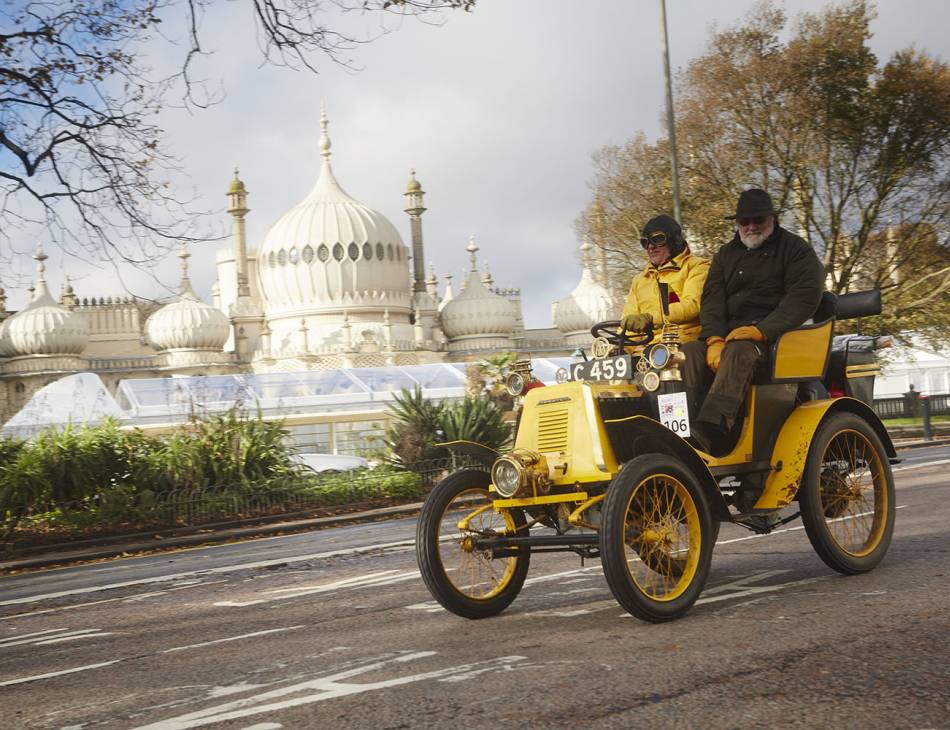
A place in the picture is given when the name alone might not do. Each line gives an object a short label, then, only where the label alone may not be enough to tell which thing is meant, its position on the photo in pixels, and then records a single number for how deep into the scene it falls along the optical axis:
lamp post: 24.00
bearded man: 6.36
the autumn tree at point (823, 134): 30.67
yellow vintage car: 5.79
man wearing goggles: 6.93
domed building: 75.94
